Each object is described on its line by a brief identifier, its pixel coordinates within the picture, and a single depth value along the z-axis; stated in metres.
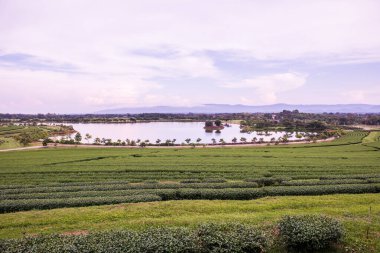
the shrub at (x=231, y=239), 14.73
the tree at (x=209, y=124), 190.62
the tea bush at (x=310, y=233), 15.52
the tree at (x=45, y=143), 92.31
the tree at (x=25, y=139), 94.94
